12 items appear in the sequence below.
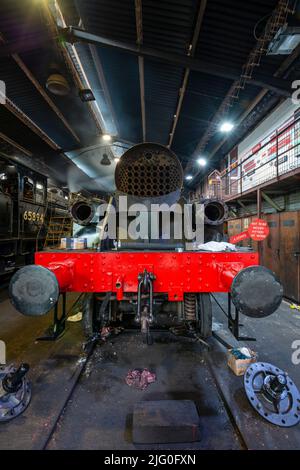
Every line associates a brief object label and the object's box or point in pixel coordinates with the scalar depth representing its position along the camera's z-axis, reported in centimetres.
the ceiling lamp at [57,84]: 457
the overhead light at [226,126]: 647
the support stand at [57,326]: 215
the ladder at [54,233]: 726
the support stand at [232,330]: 219
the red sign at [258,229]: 470
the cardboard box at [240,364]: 221
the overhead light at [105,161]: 899
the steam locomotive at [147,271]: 154
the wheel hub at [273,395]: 167
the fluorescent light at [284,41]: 320
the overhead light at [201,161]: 988
